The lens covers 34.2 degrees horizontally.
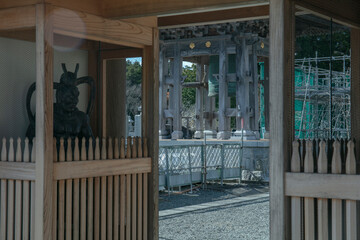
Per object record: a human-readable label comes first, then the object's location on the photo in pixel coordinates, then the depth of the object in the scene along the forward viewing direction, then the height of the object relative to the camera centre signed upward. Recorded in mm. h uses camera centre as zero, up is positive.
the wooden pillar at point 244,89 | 22328 +1527
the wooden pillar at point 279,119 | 4719 +72
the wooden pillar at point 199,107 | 26794 +1007
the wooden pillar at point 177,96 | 24172 +1365
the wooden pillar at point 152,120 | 6914 +92
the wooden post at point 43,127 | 5410 +6
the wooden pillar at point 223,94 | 22906 +1382
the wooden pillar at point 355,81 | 6223 +501
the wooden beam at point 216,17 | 6805 +1346
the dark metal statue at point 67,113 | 6113 +160
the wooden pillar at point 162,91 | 24875 +1612
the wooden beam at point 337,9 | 5203 +1126
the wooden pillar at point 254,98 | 22947 +1236
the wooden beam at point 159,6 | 5738 +1247
